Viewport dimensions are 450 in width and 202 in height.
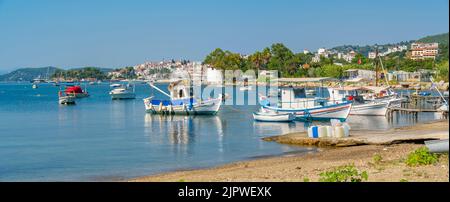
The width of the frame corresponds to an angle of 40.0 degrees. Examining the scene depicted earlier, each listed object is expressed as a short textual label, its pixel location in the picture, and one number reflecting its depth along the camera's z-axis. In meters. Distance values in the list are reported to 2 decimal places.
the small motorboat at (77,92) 100.75
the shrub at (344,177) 10.98
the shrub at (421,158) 14.88
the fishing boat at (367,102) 52.03
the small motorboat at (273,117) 45.28
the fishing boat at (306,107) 46.84
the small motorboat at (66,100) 85.06
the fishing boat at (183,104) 57.88
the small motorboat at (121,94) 99.94
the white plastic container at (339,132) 29.36
